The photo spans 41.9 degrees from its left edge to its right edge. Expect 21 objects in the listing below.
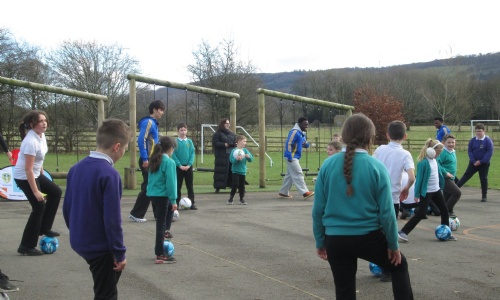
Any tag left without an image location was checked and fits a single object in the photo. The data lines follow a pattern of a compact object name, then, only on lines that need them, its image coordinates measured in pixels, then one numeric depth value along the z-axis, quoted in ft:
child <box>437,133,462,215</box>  38.78
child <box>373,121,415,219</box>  26.25
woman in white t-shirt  26.53
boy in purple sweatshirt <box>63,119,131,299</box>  14.89
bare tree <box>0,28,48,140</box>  67.97
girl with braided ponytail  15.14
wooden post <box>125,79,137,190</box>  55.52
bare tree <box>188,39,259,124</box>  141.08
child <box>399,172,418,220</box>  37.42
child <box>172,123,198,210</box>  42.80
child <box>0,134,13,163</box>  30.06
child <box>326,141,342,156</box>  37.03
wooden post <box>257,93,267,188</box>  61.16
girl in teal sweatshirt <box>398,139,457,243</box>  31.07
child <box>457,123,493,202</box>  52.90
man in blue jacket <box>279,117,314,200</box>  52.42
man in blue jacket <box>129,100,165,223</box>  37.65
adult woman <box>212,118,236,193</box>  53.16
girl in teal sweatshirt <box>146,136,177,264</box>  26.04
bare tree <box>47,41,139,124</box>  182.80
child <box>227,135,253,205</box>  47.80
